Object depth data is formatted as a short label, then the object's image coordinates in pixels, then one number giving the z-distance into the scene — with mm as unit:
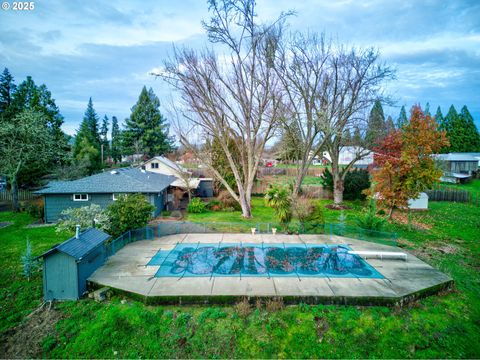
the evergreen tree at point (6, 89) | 28611
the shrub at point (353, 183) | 26984
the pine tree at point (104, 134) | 55688
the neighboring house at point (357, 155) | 25044
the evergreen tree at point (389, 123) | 26475
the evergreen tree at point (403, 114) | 52666
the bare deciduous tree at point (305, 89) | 21141
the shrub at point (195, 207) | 22578
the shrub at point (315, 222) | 15719
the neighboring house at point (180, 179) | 26234
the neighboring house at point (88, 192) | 19125
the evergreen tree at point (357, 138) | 24938
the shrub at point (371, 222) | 14805
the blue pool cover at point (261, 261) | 10453
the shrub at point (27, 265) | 10258
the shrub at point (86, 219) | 12500
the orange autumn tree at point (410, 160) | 16672
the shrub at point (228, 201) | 24438
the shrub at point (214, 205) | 24094
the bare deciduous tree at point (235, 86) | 19562
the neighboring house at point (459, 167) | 37375
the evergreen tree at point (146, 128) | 47375
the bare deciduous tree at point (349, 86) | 20828
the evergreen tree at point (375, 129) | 24312
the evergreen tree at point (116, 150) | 50641
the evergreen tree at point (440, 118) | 51806
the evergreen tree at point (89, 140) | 34625
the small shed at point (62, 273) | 8898
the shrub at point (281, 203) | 15719
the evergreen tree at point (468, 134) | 48938
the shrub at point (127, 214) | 13702
